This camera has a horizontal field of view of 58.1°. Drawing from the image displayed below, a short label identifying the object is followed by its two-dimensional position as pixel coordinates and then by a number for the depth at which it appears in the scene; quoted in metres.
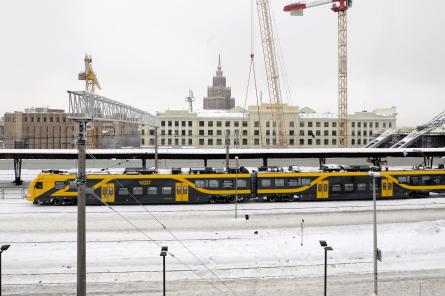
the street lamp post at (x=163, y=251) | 18.68
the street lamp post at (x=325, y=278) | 18.43
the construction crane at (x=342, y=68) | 98.44
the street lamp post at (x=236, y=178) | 38.64
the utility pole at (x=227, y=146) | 43.29
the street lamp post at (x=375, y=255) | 18.50
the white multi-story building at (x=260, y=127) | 109.00
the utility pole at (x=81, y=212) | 12.77
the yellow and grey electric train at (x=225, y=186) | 39.31
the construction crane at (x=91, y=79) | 102.56
